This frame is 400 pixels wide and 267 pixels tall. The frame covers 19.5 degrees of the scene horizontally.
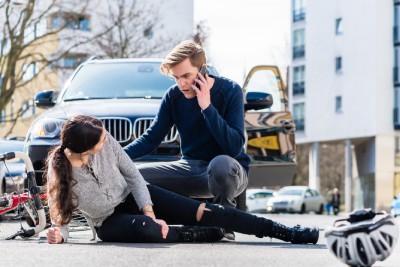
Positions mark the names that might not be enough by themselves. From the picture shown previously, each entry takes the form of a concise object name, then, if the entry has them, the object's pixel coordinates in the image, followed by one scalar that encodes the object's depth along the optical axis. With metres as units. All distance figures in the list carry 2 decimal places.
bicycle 8.68
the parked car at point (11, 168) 13.23
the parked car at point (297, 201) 55.81
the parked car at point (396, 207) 34.19
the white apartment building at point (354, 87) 61.44
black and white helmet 5.63
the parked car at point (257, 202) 60.97
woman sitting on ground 7.77
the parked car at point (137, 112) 10.72
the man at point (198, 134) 8.30
